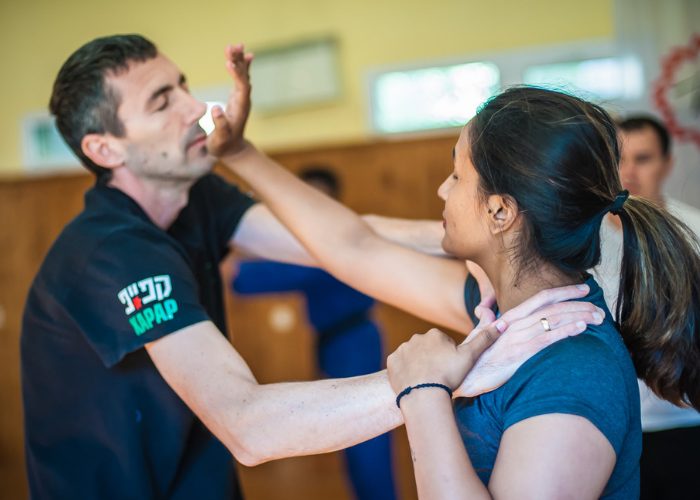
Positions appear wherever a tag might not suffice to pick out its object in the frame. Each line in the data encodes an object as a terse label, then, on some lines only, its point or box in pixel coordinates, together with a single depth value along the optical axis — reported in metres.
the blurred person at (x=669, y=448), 1.99
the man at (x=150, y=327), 1.35
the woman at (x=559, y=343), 1.05
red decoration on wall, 4.34
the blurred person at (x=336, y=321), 3.55
